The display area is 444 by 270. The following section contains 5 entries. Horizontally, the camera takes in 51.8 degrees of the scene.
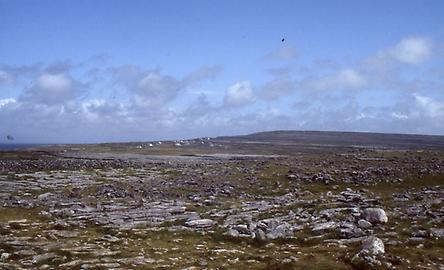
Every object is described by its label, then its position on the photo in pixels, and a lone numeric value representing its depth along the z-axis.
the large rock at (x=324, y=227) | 27.75
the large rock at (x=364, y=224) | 27.58
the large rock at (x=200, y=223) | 30.59
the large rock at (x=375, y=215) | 28.28
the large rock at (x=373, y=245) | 22.22
